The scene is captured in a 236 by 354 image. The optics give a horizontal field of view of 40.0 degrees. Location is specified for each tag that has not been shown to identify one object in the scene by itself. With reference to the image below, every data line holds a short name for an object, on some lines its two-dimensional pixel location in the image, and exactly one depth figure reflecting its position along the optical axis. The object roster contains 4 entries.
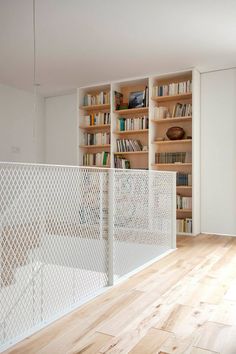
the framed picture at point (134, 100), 5.08
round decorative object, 4.80
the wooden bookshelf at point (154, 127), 4.71
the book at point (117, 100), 5.35
